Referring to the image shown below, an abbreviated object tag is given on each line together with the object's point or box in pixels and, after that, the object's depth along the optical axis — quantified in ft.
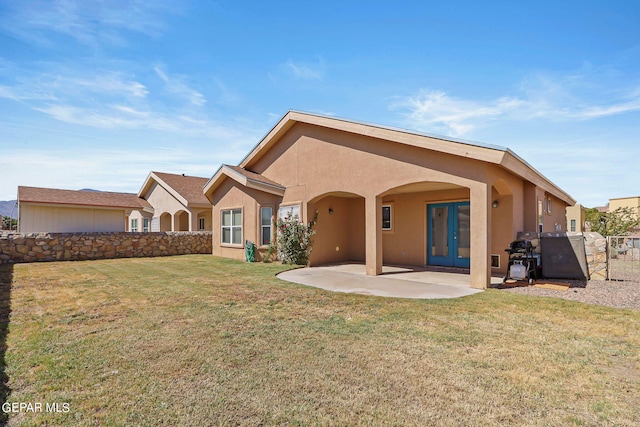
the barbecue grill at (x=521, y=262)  30.78
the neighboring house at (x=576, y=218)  93.91
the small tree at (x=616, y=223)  60.95
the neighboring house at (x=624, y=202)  117.19
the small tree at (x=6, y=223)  139.44
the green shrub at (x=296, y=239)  41.86
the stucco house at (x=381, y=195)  28.43
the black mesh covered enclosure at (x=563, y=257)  32.60
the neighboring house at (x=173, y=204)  68.80
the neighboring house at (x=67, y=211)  62.95
